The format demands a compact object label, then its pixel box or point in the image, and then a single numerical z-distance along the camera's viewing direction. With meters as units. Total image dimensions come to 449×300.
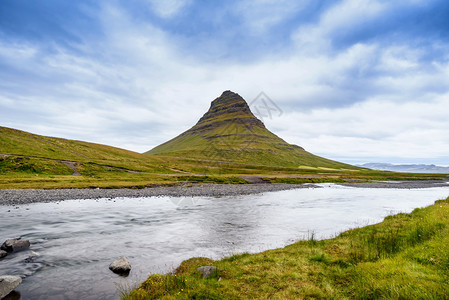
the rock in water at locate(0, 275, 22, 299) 9.96
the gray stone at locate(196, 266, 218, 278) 10.55
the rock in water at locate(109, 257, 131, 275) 12.59
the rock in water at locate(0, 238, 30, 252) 15.30
